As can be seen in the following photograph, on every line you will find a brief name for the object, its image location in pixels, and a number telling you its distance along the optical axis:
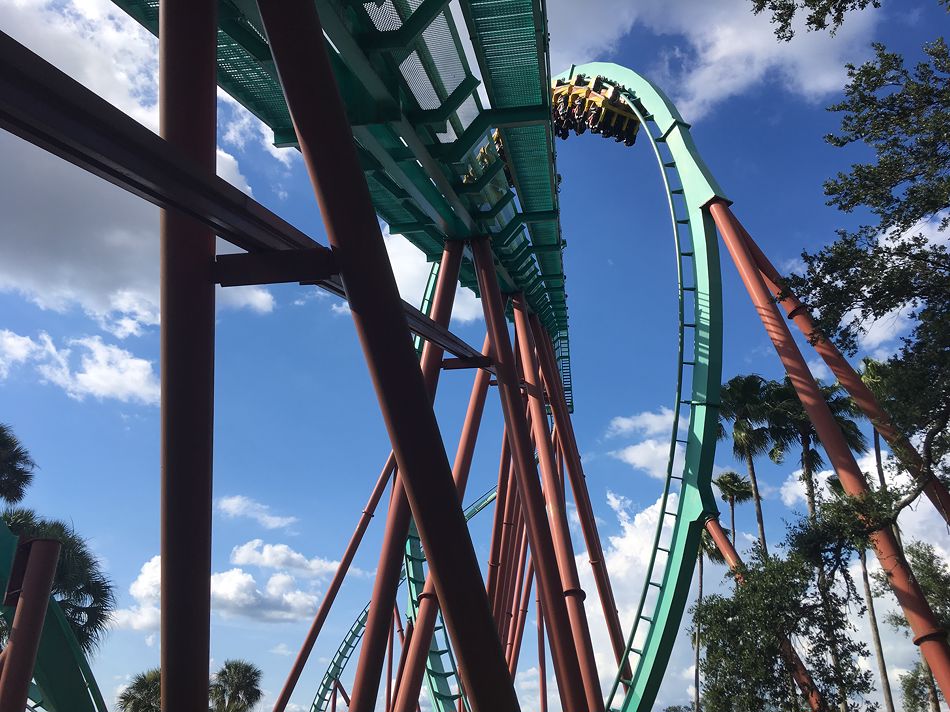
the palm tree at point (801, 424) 16.97
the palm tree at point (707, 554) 19.30
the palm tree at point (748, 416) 18.08
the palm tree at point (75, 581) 14.22
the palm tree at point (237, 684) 22.53
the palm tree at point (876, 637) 15.26
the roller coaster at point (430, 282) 3.32
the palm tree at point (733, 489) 20.67
